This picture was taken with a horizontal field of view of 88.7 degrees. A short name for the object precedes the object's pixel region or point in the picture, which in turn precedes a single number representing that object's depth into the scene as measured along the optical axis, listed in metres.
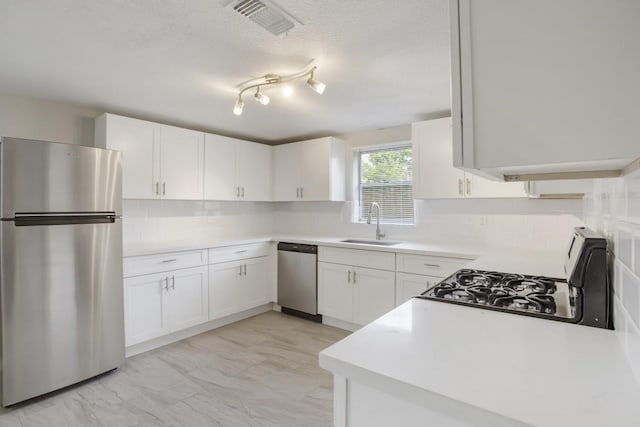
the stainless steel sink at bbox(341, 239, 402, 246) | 3.49
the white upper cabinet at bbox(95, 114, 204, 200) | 3.03
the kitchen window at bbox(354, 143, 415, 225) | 3.79
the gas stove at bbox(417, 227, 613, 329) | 0.98
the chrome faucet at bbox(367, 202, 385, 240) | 3.77
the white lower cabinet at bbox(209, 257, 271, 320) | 3.50
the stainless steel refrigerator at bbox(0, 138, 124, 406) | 2.14
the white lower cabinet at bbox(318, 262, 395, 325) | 3.20
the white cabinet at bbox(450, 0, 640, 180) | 0.53
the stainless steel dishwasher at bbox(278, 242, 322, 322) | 3.72
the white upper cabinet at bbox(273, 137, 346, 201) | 4.01
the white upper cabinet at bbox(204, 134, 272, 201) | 3.81
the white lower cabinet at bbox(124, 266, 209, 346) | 2.86
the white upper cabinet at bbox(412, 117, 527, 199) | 3.02
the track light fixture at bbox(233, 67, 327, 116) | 2.14
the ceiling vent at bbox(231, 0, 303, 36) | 1.51
